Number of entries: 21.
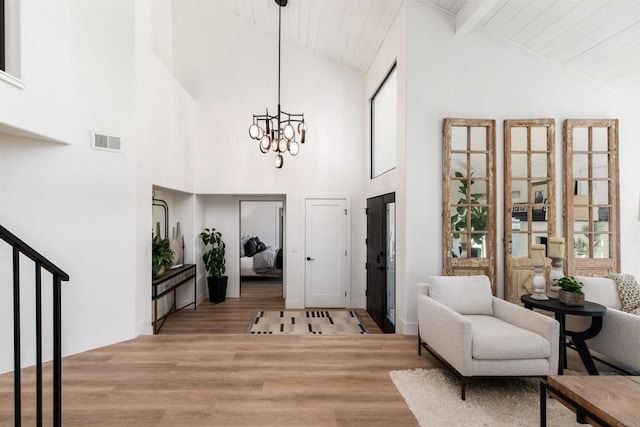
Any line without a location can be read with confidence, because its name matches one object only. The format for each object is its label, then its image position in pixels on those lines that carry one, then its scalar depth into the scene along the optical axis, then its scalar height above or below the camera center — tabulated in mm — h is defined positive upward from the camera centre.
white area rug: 2398 -1462
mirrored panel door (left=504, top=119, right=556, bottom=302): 4043 +241
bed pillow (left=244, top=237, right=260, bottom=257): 9266 -972
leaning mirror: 5148 -84
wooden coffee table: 1662 -983
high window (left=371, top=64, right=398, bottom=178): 4773 +1346
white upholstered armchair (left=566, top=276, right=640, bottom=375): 2840 -1052
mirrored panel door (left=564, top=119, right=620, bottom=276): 4027 +167
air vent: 3784 +794
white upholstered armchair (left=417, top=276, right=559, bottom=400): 2652 -1034
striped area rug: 4836 -1691
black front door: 4777 -759
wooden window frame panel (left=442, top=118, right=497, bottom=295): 4023 -104
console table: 4469 -1046
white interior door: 6207 -763
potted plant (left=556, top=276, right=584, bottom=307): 2959 -709
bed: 8648 -1337
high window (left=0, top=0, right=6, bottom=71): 2949 +1556
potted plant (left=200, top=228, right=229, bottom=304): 6383 -1027
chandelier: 4301 +966
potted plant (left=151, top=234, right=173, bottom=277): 4575 -588
